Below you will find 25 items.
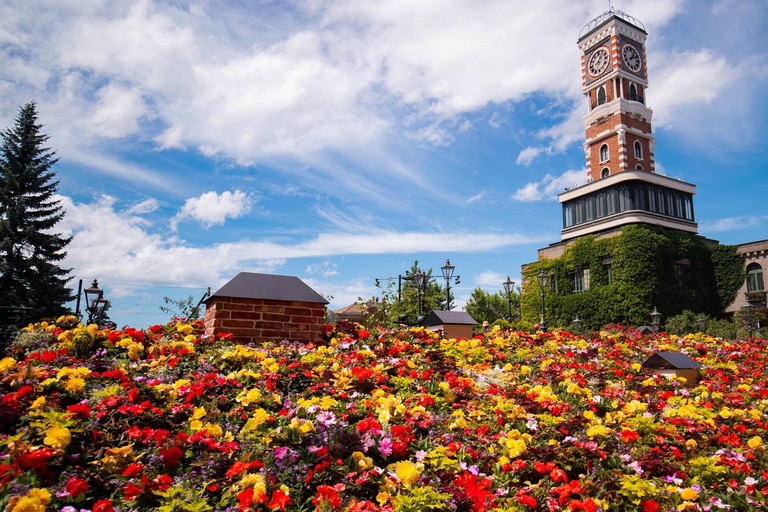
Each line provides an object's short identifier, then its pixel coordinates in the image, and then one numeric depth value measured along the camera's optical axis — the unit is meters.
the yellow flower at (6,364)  4.07
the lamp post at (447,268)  19.61
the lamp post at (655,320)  17.00
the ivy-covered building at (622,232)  28.28
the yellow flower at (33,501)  2.34
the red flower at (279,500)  2.79
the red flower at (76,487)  2.68
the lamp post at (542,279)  21.84
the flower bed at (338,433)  2.97
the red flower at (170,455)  3.15
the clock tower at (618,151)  31.33
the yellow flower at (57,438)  2.99
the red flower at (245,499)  2.76
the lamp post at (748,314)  20.98
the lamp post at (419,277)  16.42
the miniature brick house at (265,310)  6.80
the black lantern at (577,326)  15.44
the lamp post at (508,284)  21.07
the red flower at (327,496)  2.87
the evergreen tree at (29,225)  24.88
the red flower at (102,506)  2.59
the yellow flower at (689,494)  3.44
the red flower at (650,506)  3.28
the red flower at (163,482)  2.87
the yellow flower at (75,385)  3.95
